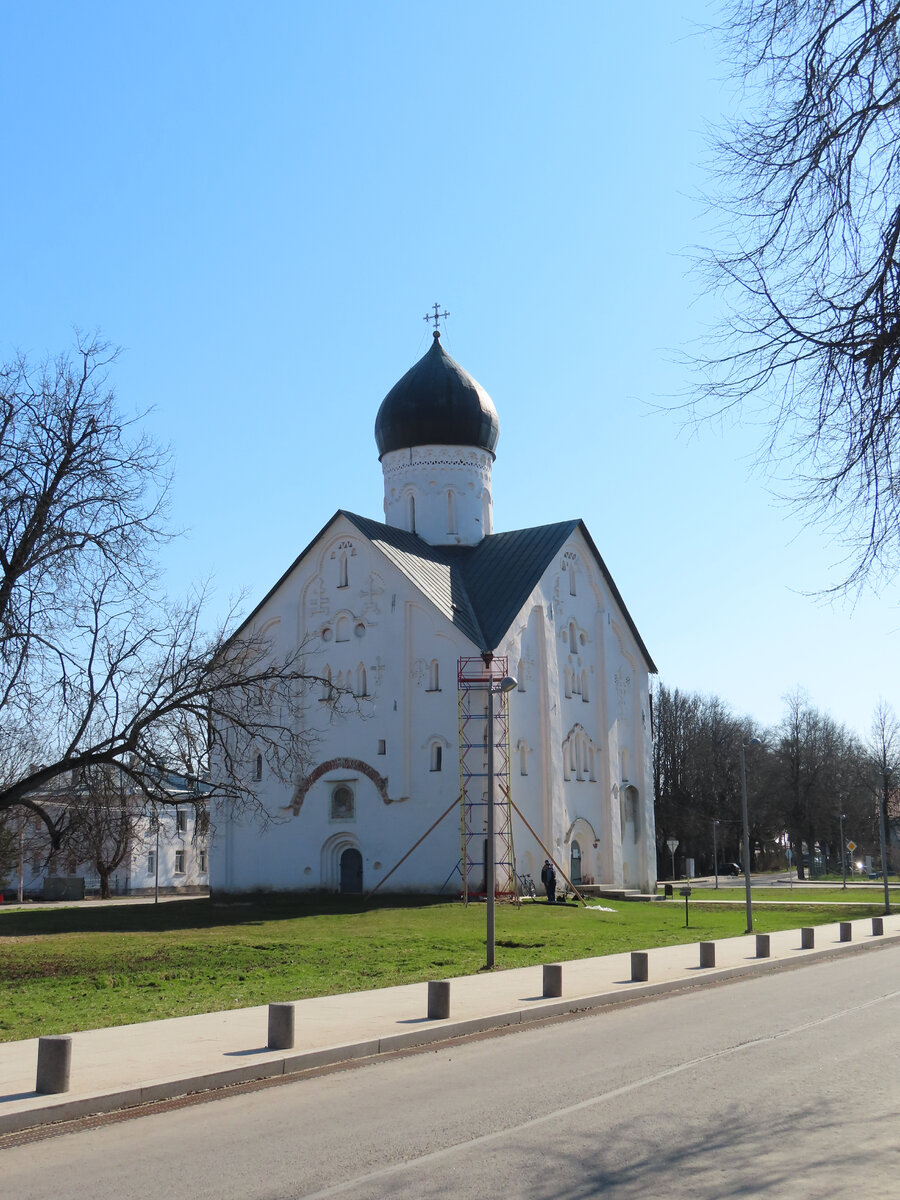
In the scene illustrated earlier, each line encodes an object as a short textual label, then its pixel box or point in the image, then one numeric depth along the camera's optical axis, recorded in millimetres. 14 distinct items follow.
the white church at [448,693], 41031
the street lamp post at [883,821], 39300
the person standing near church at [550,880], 39219
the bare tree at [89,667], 19875
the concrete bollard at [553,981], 16219
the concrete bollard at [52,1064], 9641
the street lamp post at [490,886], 19672
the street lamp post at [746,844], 26641
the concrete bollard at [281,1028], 11789
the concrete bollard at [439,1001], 13961
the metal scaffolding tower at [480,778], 39531
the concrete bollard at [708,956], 20547
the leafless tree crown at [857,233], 8383
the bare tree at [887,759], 80375
